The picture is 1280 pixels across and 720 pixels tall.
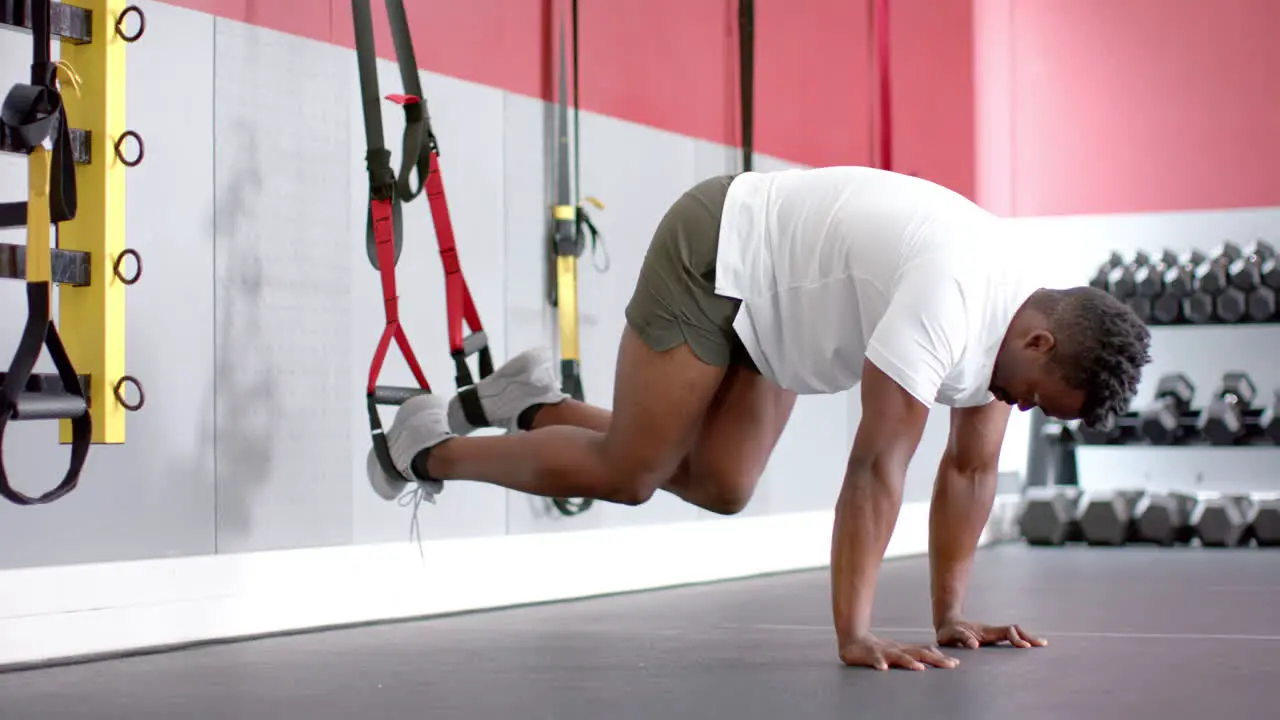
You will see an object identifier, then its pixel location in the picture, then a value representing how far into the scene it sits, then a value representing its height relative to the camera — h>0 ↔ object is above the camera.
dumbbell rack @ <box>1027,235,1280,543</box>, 5.94 -0.04
